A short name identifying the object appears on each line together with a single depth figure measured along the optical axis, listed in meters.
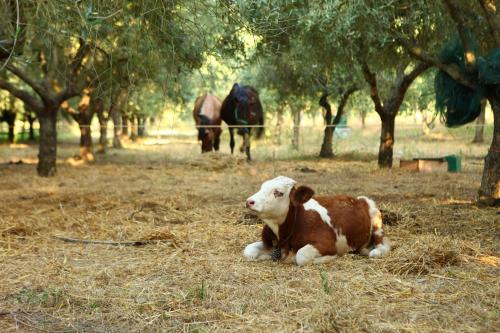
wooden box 13.62
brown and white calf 4.88
